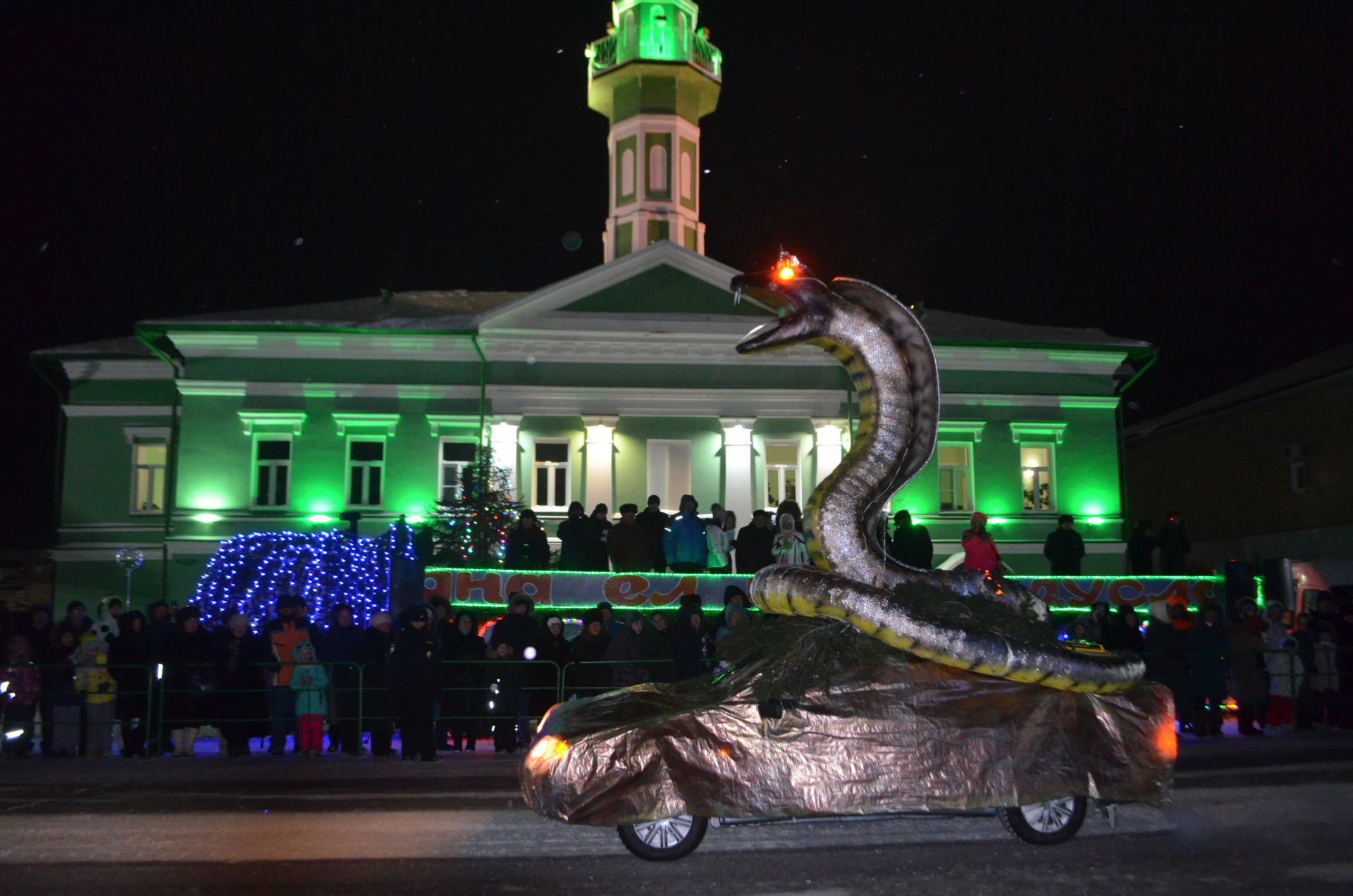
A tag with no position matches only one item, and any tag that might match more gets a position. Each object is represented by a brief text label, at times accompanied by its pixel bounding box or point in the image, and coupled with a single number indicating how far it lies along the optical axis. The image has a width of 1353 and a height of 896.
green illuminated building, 28.62
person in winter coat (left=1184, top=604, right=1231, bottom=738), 16.11
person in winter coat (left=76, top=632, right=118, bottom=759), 15.07
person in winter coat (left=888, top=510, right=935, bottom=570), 18.55
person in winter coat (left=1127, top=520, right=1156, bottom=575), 22.41
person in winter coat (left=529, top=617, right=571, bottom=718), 15.38
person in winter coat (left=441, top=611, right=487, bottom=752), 15.27
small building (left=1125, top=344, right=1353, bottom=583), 32.50
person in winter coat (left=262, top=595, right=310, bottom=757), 14.98
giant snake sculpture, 8.20
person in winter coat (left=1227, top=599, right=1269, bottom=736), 16.22
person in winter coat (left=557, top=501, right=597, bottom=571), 19.09
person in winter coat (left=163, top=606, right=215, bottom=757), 14.88
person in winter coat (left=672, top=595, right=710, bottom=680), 15.30
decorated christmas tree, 21.92
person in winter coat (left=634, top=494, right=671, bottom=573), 19.14
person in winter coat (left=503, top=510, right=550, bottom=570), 19.08
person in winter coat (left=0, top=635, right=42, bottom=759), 14.97
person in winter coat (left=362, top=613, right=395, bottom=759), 14.98
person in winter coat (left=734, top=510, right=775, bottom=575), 18.05
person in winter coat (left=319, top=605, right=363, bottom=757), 15.07
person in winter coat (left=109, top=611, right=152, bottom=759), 14.98
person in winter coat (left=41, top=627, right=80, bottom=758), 15.07
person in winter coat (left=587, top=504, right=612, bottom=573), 19.33
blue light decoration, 20.80
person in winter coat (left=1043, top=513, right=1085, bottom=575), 21.77
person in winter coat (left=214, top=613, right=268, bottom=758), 14.94
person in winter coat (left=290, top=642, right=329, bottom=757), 15.04
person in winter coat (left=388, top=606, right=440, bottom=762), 14.12
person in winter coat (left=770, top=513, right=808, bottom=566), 16.81
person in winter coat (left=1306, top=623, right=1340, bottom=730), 16.69
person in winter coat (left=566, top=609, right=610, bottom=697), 15.38
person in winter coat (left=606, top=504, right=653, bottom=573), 18.97
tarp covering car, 7.79
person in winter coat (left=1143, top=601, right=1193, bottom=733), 16.03
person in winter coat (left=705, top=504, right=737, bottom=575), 19.42
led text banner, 18.17
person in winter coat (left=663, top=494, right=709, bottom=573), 18.94
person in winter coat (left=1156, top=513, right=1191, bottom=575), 22.34
